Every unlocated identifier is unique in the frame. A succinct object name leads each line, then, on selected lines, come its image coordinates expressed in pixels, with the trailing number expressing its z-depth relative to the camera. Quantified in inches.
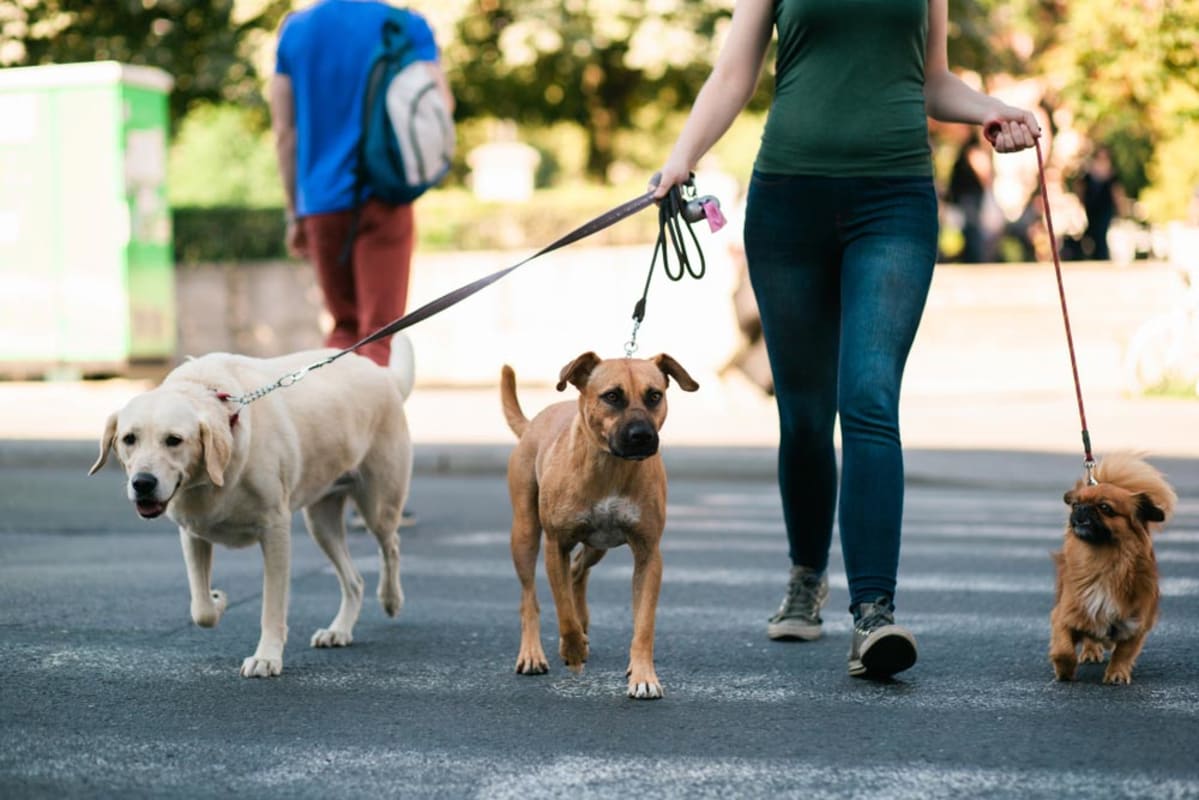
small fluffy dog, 191.3
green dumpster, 611.8
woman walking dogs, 197.8
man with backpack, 315.3
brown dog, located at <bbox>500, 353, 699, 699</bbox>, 189.2
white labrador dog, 196.1
